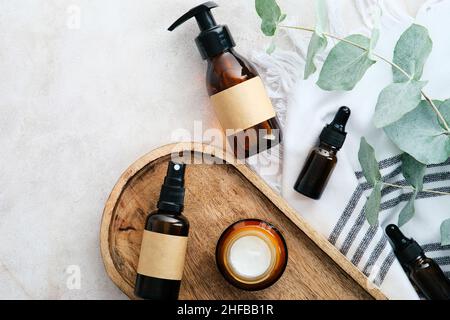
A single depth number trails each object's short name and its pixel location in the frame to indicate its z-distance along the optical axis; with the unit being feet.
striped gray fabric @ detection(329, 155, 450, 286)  2.39
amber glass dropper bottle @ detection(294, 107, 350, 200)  2.34
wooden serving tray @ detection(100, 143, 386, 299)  2.41
